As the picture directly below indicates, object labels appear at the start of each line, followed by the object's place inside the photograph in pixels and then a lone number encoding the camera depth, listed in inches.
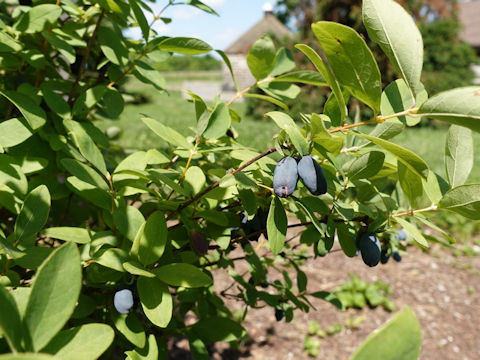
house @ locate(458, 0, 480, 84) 677.8
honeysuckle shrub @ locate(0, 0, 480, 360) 4.7
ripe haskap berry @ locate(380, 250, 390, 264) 9.7
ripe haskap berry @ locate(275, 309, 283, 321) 12.8
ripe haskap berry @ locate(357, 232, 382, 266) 7.6
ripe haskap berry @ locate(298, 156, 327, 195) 5.9
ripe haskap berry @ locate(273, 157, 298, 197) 6.0
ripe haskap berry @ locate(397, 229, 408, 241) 11.7
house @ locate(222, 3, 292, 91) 656.8
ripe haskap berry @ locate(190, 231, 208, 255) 7.8
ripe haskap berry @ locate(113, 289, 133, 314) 6.9
